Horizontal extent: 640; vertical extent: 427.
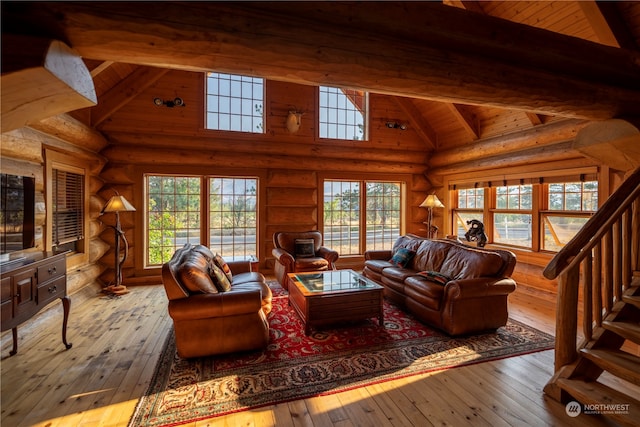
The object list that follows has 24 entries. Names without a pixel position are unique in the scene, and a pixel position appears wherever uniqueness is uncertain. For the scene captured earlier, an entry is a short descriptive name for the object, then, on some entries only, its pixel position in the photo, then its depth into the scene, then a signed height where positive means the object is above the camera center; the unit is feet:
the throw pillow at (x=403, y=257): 14.69 -2.36
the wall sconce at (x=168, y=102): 17.48 +6.57
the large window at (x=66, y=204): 12.80 +0.32
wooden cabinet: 6.95 -2.07
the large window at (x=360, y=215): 22.02 -0.32
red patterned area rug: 7.10 -4.57
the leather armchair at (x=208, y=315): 8.48 -3.13
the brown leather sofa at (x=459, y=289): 10.28 -2.95
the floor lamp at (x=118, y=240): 15.25 -1.61
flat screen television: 9.55 -0.08
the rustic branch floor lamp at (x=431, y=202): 19.72 +0.61
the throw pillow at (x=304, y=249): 17.63 -2.32
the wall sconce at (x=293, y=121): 19.65 +6.08
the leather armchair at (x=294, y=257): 16.01 -2.67
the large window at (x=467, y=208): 20.52 +0.22
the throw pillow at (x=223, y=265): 12.11 -2.33
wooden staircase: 6.89 -2.61
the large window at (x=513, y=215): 17.28 -0.25
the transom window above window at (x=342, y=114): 21.50 +7.32
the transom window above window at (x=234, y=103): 19.25 +7.27
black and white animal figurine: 15.53 -1.24
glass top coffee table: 10.37 -3.34
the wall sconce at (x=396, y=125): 22.22 +6.57
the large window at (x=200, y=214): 18.51 -0.22
